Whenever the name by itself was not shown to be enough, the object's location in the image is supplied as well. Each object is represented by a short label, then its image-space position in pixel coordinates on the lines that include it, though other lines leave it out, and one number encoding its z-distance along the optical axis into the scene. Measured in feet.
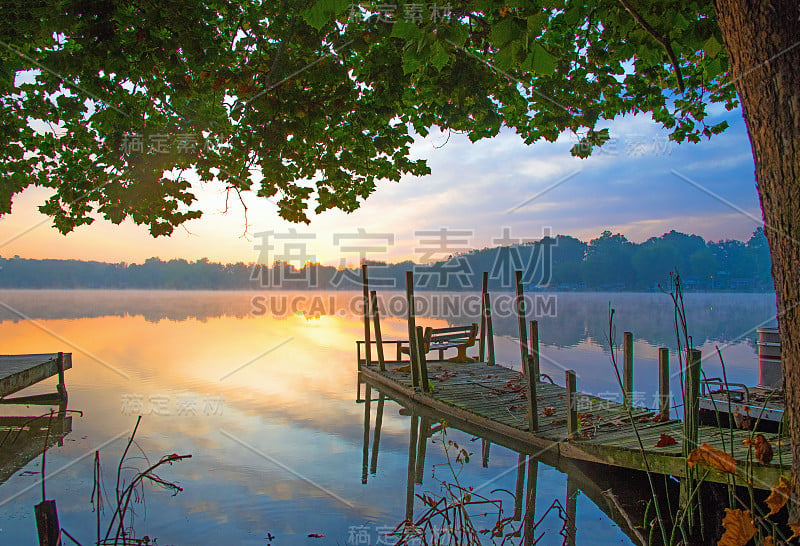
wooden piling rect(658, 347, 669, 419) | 25.76
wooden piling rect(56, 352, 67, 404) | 46.26
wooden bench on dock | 46.62
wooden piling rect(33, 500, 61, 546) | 8.83
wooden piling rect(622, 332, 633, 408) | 29.09
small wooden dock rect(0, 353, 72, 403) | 37.09
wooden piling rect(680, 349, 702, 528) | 15.71
